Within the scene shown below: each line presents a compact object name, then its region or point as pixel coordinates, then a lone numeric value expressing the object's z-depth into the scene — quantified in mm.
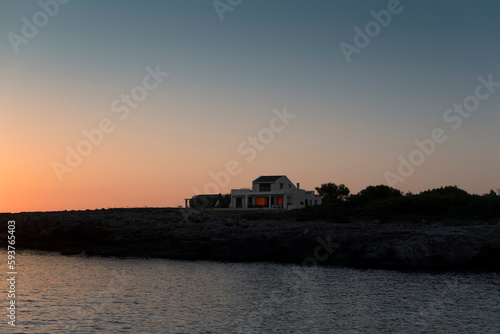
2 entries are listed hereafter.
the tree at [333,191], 126688
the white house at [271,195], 105000
